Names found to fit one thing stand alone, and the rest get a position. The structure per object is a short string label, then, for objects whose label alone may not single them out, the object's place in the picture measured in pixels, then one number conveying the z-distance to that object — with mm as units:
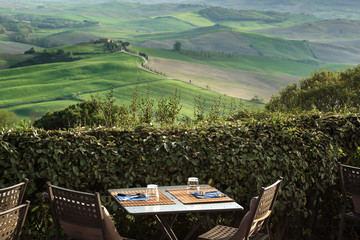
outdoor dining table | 4098
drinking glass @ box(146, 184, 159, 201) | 4497
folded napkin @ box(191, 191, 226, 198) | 4653
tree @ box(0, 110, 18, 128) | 68788
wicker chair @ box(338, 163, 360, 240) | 5430
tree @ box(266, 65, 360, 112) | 16481
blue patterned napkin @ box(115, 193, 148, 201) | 4418
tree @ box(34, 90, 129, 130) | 42219
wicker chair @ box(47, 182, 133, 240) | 3605
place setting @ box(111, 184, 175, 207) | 4312
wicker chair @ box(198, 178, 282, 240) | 3924
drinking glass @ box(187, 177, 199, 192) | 4905
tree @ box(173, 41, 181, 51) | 137325
